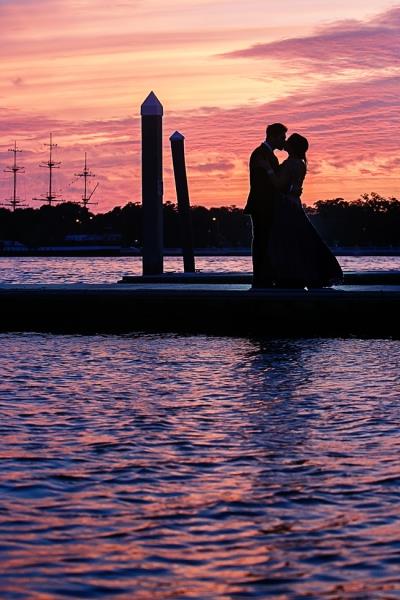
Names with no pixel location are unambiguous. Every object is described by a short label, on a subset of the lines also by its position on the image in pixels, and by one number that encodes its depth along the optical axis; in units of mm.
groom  14297
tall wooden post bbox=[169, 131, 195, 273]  26031
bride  14078
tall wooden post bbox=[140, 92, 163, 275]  20859
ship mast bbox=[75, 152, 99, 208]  168750
